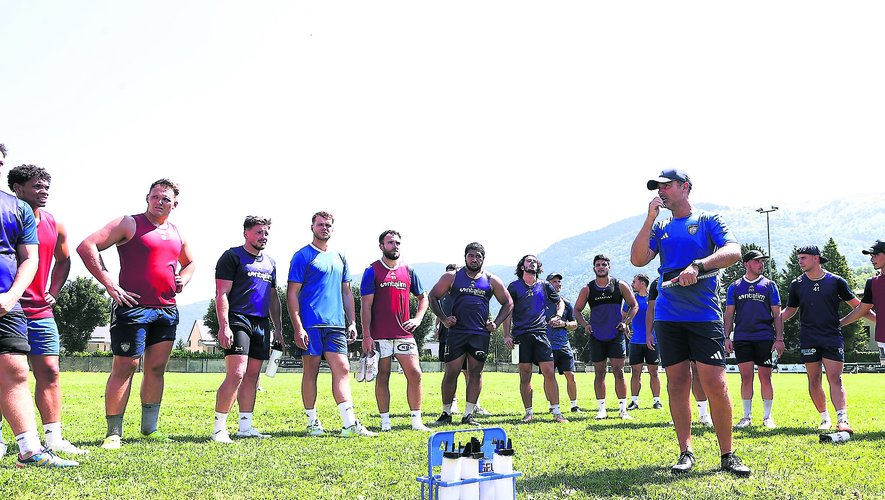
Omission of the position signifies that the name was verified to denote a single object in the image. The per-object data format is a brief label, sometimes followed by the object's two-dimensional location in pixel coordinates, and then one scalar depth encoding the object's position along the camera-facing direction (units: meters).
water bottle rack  4.28
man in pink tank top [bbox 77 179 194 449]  7.87
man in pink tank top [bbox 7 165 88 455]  6.98
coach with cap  6.65
